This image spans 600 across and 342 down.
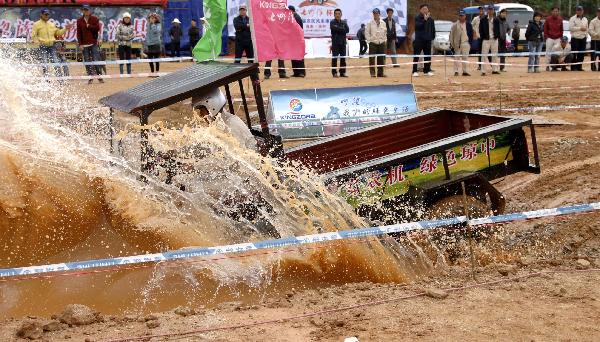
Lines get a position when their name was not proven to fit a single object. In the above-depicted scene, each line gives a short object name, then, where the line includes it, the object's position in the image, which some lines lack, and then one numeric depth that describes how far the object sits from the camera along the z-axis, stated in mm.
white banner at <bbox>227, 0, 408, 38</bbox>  26906
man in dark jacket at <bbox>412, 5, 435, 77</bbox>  20719
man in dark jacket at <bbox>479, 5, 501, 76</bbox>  21297
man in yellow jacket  17609
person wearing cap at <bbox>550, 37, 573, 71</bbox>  22453
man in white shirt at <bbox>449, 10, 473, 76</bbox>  20994
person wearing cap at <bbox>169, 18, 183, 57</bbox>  23422
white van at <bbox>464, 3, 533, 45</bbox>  31031
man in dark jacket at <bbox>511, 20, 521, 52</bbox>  26344
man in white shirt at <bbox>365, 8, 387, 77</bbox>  20250
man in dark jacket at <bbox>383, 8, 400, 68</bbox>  20953
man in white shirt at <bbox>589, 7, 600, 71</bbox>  21969
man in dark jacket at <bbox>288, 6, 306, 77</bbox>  19861
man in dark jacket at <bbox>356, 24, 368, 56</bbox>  23520
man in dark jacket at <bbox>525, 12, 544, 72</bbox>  22391
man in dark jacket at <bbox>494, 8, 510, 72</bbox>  21484
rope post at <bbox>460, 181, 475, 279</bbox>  6023
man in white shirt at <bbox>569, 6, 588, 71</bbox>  22391
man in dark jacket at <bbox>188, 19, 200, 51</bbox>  22812
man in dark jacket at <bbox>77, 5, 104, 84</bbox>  18438
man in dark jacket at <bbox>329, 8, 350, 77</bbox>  20391
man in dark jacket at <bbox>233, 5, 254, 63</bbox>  19547
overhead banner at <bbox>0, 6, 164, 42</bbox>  23969
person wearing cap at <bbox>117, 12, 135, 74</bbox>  19297
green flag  11992
